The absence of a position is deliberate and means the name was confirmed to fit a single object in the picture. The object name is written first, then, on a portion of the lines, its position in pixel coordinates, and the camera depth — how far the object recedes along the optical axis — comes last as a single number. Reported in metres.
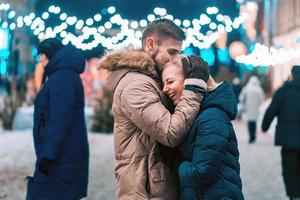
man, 3.08
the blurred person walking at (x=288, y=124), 7.59
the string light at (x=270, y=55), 12.91
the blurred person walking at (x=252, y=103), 15.80
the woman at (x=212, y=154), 3.00
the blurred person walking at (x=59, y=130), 4.61
